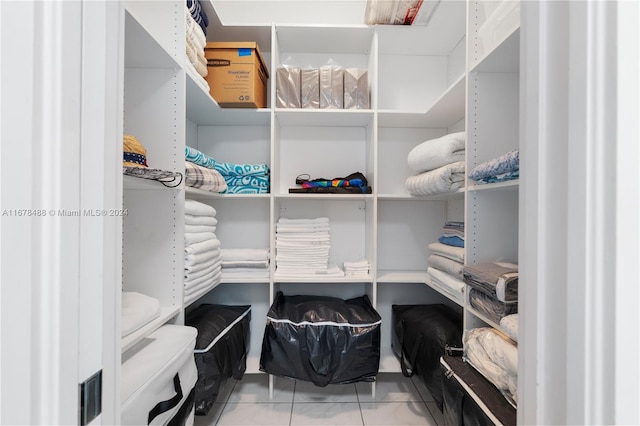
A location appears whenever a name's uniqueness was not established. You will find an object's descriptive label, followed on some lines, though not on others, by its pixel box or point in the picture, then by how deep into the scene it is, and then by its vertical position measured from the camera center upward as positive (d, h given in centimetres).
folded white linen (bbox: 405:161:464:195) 141 +18
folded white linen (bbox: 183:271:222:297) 131 -35
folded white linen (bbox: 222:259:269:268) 183 -31
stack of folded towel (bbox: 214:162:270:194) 186 +22
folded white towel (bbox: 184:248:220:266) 132 -21
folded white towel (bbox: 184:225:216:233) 137 -8
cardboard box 171 +81
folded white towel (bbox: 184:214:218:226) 137 -4
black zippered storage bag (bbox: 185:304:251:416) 132 -67
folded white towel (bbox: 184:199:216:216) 137 +2
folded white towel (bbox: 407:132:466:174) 146 +32
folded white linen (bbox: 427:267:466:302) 139 -34
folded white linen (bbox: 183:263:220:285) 131 -29
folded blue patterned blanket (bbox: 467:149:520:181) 98 +17
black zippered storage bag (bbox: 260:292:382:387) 157 -71
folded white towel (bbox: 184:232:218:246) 134 -12
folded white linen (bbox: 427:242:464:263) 142 -18
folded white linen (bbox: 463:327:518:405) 93 -50
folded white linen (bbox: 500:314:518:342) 93 -35
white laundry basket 77 -47
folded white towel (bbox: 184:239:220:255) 133 -16
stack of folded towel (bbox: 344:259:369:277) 187 -34
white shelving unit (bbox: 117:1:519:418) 124 +40
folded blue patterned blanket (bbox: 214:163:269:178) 186 +27
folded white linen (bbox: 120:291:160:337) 88 -31
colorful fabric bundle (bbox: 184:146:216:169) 144 +28
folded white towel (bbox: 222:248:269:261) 184 -26
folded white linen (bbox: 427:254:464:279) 142 -25
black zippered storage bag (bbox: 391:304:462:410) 142 -65
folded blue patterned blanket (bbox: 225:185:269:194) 188 +15
